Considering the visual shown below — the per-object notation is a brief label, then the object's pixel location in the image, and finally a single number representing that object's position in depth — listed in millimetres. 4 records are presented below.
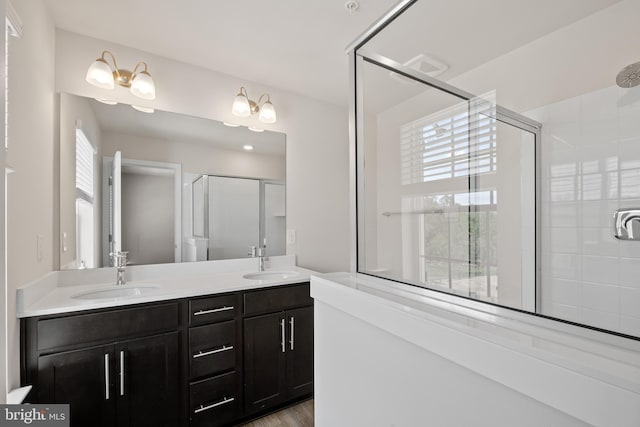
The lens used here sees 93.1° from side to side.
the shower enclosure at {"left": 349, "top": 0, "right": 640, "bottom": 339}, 717
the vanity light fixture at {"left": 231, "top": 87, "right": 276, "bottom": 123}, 2291
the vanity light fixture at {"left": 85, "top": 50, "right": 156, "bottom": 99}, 1790
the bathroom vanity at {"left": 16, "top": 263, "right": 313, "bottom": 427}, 1388
